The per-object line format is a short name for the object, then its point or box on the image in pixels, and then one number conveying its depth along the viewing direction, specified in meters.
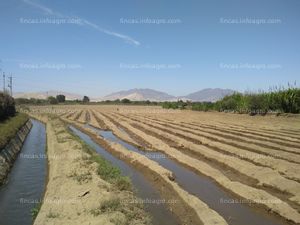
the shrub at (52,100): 83.60
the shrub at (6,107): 24.11
